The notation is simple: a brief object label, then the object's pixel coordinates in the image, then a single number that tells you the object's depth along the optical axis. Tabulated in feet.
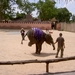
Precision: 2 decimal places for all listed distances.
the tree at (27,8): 217.07
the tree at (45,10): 222.07
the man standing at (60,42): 38.52
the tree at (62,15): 278.67
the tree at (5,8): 162.60
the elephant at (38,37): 44.39
